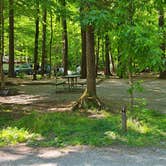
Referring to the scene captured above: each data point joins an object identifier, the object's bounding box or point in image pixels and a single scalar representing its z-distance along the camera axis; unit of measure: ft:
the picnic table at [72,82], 38.93
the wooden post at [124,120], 18.23
